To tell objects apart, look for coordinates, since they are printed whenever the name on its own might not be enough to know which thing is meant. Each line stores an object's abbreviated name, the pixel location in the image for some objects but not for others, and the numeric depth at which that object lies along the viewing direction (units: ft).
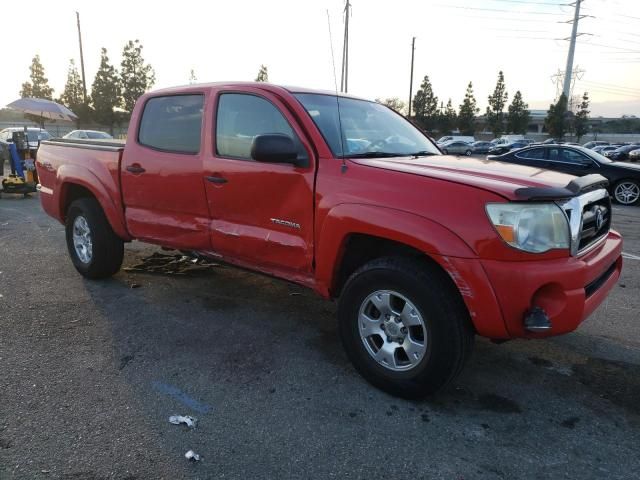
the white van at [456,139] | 156.72
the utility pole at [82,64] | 122.62
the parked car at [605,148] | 118.94
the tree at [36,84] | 162.71
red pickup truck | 8.45
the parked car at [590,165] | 40.16
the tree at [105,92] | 140.87
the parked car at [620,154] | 106.73
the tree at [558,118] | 187.32
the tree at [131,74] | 143.33
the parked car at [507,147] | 112.29
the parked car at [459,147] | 138.62
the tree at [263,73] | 170.40
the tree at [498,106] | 223.30
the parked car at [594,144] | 140.24
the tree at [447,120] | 222.69
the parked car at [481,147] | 145.01
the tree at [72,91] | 159.24
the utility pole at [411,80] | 182.33
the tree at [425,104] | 214.28
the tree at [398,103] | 233.19
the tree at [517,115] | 220.64
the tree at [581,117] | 215.51
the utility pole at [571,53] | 182.91
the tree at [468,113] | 224.74
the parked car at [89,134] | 68.80
